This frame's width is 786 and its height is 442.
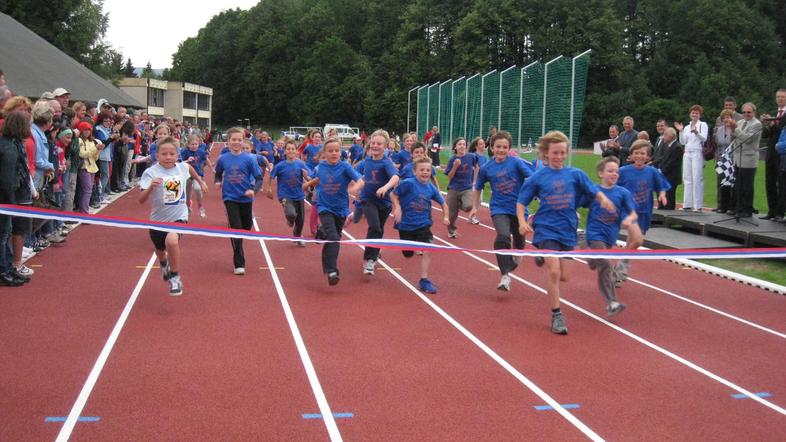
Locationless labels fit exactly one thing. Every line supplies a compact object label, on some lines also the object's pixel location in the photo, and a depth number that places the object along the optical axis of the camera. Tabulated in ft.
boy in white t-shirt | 26.63
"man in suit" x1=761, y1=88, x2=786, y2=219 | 39.73
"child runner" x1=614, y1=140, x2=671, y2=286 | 30.37
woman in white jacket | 47.52
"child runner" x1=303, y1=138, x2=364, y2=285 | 30.76
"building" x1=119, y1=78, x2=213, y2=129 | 269.85
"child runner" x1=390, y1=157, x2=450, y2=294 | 30.19
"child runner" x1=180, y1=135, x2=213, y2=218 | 49.29
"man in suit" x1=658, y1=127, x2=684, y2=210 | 48.14
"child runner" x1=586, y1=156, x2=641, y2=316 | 25.49
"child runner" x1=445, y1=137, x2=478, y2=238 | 44.09
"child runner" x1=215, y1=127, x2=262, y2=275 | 32.58
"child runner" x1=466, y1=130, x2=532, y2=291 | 29.53
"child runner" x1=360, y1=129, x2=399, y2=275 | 31.95
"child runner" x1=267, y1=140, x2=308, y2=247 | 39.04
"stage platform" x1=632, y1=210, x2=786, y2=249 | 36.52
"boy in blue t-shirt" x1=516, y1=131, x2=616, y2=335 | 24.59
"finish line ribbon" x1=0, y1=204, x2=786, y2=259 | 22.61
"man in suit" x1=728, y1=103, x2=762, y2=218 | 41.29
